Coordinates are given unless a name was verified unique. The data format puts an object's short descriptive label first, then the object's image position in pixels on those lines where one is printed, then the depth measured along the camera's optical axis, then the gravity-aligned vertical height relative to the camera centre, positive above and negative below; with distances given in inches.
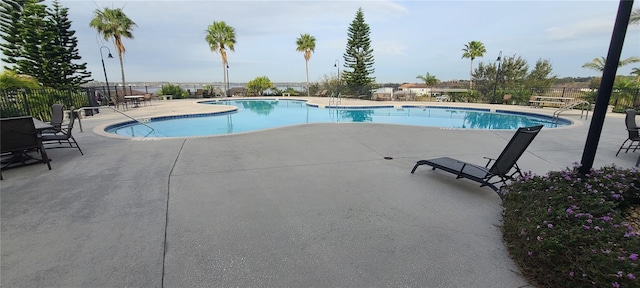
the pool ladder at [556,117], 359.2 -36.8
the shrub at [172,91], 799.0 +2.0
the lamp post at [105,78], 550.6 +28.7
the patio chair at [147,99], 615.3 -16.7
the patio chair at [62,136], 161.4 -28.0
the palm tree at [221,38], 804.6 +163.8
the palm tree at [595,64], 690.2 +69.0
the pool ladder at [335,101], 634.7 -24.2
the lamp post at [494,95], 599.8 -9.2
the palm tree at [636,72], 589.0 +42.0
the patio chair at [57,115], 193.7 -17.3
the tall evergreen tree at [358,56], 922.7 +124.3
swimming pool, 350.6 -46.0
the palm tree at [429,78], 1095.6 +53.4
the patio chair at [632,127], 171.0 -23.7
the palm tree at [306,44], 924.6 +163.1
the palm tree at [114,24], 577.3 +149.7
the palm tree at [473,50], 1008.9 +156.7
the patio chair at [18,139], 132.1 -23.9
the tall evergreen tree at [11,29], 450.9 +109.1
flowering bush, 53.7 -33.9
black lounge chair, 112.6 -32.5
